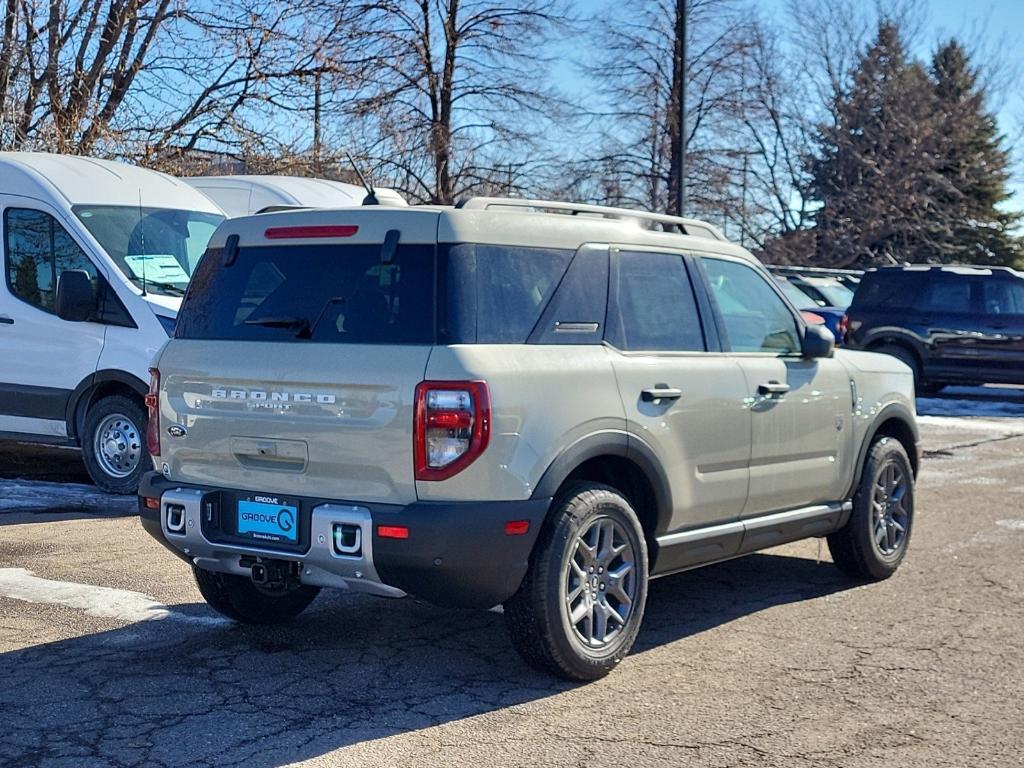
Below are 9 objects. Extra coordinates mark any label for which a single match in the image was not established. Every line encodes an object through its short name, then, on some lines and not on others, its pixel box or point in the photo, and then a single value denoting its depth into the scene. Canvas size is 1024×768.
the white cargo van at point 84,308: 9.66
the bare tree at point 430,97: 23.03
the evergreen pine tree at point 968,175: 41.06
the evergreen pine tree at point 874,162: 39.03
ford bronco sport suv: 4.90
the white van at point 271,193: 12.99
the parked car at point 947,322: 18.38
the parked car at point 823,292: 22.72
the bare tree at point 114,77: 16.83
